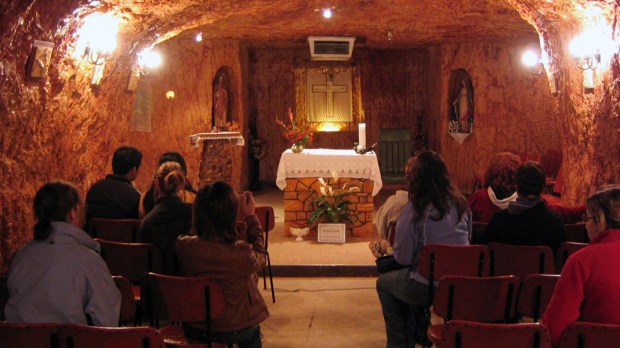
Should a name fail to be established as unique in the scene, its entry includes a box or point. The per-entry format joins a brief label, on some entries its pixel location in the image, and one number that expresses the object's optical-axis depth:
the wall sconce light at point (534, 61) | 9.16
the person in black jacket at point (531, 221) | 3.94
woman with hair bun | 4.20
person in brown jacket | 3.22
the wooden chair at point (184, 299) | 3.21
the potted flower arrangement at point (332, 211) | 7.42
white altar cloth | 7.57
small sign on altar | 7.45
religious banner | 12.84
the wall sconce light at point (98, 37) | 5.95
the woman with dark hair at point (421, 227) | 3.76
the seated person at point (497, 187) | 4.73
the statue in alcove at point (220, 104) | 10.98
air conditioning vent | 11.11
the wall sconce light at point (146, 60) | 7.86
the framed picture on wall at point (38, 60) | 4.81
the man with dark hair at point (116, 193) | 4.96
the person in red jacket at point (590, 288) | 2.53
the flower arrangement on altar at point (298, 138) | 7.78
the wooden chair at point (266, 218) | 5.65
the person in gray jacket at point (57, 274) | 2.74
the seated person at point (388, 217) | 4.18
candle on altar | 7.77
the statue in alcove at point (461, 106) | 11.85
